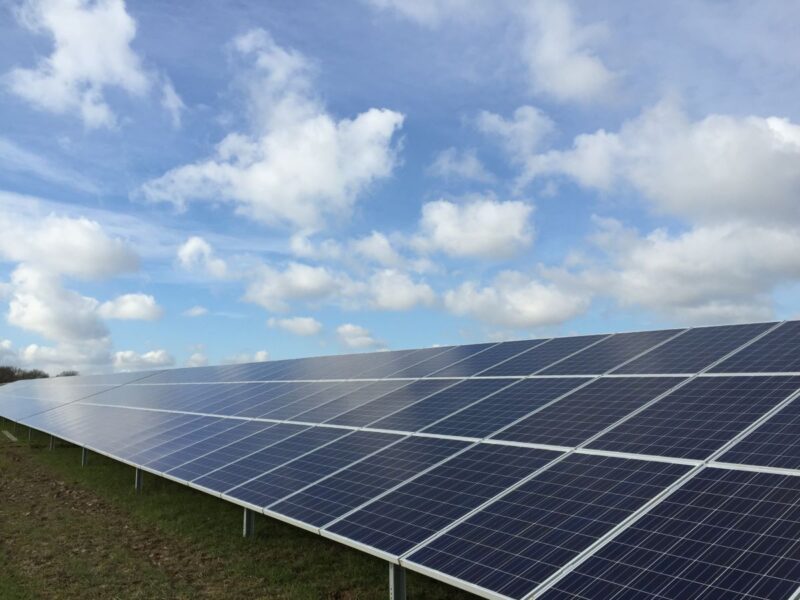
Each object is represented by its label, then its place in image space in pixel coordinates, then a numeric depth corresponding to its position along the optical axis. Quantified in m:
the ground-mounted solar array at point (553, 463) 7.09
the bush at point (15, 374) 120.65
